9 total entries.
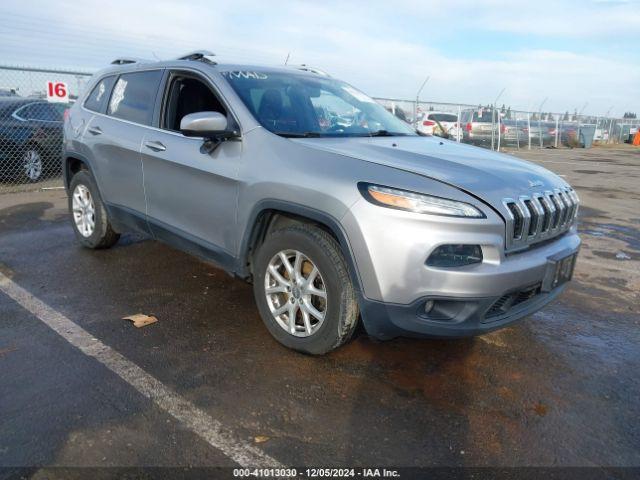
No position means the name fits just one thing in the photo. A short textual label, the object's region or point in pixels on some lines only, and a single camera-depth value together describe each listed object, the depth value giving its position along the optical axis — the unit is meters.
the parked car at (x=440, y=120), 19.33
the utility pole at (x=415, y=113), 18.46
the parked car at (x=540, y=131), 24.84
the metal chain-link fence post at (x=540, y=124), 25.48
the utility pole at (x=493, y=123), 21.00
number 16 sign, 9.63
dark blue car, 9.08
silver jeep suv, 2.66
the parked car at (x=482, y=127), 20.59
